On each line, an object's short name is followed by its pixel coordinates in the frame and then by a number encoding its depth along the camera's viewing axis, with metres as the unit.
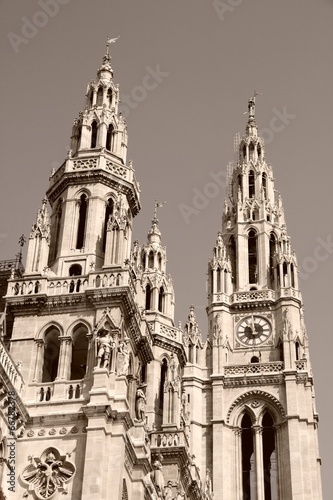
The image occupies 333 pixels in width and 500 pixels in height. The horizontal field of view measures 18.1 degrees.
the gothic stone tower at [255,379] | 61.97
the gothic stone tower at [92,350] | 35.78
